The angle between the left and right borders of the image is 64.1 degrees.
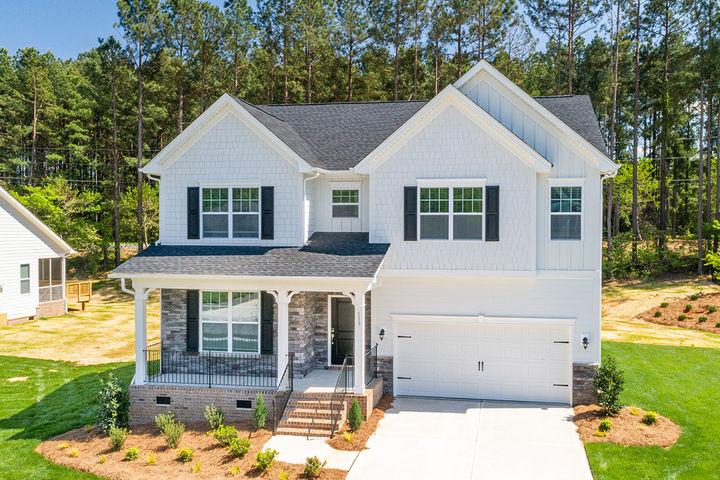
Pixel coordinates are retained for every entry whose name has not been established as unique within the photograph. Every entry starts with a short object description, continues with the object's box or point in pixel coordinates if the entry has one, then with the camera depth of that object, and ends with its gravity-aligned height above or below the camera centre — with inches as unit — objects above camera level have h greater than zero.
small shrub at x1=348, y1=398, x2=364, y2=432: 540.7 -173.1
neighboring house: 1109.1 -55.1
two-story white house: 608.1 -23.5
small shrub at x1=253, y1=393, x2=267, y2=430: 543.8 -170.7
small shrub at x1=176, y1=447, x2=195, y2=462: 484.7 -185.6
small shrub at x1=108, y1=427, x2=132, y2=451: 509.3 -180.3
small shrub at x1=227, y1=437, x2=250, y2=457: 485.7 -179.9
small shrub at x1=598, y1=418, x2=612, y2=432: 528.7 -177.4
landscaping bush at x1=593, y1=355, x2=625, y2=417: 563.2 -152.3
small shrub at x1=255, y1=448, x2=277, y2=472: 453.7 -178.5
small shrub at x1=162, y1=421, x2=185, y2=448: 514.0 -179.3
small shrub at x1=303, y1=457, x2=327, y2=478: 441.4 -179.6
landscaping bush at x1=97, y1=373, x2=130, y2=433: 549.3 -166.8
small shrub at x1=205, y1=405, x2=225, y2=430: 550.6 -175.4
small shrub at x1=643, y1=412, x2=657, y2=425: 542.9 -175.4
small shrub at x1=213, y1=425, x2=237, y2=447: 508.7 -177.1
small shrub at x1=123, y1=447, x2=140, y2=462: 489.7 -187.4
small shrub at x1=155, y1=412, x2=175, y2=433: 542.3 -176.9
